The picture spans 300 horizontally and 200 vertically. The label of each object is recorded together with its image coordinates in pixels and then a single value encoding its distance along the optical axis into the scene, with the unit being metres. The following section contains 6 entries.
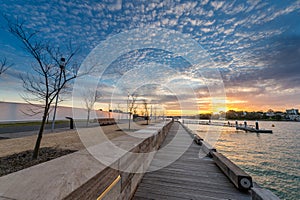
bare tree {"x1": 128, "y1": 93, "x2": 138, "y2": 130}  13.92
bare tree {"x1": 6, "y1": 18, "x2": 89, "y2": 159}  3.58
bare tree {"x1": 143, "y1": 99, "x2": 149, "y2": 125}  20.60
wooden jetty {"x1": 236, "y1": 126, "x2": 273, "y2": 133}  24.84
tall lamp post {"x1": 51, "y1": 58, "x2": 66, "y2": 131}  4.36
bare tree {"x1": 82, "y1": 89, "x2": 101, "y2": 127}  14.84
